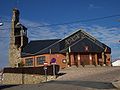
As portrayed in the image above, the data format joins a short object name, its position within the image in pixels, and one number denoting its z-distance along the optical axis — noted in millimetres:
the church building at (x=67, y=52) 31666
